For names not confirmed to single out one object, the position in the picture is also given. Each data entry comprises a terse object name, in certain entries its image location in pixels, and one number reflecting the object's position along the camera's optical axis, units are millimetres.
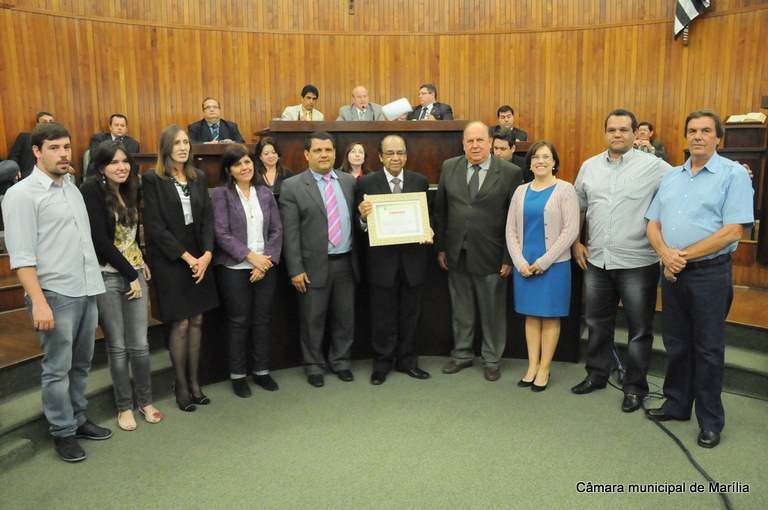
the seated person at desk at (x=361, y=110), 6809
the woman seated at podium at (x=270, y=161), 4238
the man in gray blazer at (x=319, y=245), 3631
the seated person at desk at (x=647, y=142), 6340
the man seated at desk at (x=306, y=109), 6789
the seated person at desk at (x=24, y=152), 5907
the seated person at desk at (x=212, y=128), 6527
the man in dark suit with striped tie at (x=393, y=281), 3678
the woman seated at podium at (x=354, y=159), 4367
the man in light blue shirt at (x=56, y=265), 2523
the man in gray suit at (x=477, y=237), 3672
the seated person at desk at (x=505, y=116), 6891
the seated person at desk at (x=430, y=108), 6582
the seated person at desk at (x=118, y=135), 6582
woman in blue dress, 3424
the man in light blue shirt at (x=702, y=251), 2691
